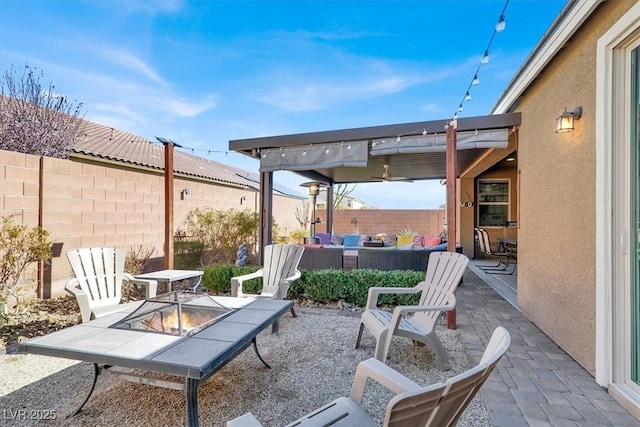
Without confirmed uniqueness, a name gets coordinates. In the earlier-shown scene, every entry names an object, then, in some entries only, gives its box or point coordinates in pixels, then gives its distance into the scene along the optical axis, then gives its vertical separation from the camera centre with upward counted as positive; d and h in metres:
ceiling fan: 7.87 +1.02
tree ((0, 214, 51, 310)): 3.78 -0.43
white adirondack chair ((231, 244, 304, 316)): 4.39 -0.68
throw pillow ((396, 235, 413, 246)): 9.47 -0.69
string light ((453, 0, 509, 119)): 2.89 +1.69
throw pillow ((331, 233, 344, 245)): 9.71 -0.68
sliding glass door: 2.34 -0.01
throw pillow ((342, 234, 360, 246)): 9.52 -0.70
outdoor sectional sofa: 5.68 -0.73
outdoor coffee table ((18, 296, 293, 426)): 1.80 -0.78
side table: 4.07 -0.77
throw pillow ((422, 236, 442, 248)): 7.69 -0.59
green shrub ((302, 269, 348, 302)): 4.93 -1.03
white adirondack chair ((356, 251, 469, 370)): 2.79 -0.88
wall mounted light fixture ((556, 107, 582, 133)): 3.03 +0.90
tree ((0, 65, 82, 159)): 4.93 +1.56
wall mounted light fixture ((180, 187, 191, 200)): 7.93 +0.55
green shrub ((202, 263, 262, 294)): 5.29 -1.04
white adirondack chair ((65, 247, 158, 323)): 3.11 -0.70
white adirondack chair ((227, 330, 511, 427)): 0.91 -0.57
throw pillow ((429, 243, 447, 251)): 5.86 -0.56
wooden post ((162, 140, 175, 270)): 4.94 +0.15
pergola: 4.71 +1.17
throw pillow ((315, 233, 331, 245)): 9.68 -0.65
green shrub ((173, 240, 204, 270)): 7.10 -0.84
